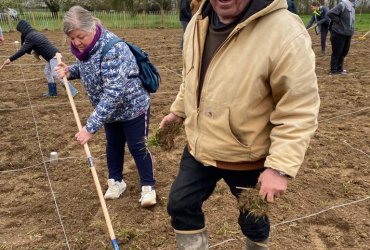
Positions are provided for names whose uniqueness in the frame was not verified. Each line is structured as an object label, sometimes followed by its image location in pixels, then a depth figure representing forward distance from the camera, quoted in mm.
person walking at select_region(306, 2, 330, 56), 10821
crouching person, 6559
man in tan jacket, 1730
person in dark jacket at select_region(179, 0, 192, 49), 9354
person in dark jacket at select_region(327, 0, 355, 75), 8508
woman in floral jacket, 2883
